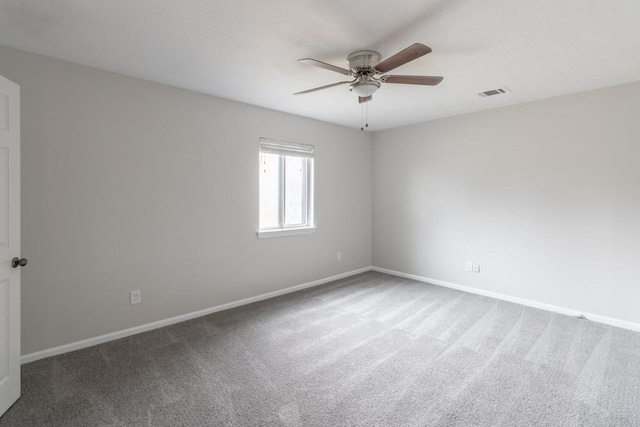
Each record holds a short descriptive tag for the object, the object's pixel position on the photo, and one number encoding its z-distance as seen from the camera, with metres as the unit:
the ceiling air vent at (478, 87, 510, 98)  3.11
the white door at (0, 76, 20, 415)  1.80
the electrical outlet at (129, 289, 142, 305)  2.82
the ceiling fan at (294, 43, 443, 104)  2.12
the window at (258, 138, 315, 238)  3.88
